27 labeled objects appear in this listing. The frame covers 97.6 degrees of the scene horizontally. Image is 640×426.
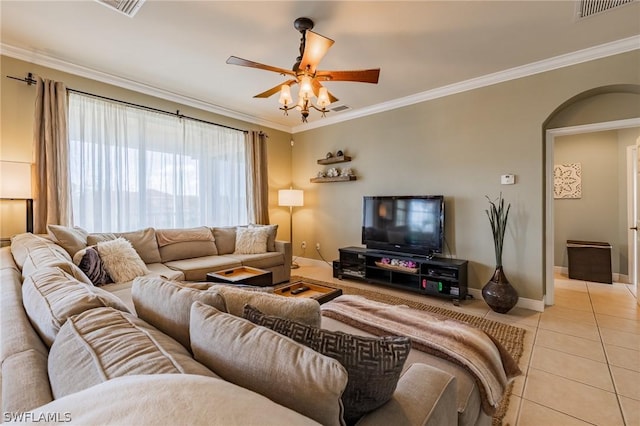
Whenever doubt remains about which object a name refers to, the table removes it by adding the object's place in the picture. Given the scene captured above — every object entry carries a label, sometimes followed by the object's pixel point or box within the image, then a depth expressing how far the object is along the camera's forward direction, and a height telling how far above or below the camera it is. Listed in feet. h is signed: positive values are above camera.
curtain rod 9.48 +4.55
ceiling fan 7.38 +3.77
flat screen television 11.95 -0.59
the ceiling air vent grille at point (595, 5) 6.96 +5.18
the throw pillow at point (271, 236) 13.94 -1.26
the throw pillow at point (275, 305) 3.34 -1.17
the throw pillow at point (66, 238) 8.47 -0.80
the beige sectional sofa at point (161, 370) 1.53 -1.16
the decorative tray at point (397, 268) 12.07 -2.55
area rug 5.80 -3.69
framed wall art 15.25 +1.63
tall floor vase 9.77 -2.95
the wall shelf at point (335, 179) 15.38 +1.84
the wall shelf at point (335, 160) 15.60 +2.94
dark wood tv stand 11.09 -2.74
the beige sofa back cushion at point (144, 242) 10.61 -1.15
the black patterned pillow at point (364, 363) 2.54 -1.37
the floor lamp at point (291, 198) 16.75 +0.80
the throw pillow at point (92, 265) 8.15 -1.55
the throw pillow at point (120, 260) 8.59 -1.53
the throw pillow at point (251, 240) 13.44 -1.40
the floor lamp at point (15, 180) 8.18 +0.97
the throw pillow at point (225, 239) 13.44 -1.34
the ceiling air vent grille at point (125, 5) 7.02 +5.31
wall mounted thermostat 10.72 +1.19
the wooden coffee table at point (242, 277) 9.21 -2.26
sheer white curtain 10.72 +1.92
